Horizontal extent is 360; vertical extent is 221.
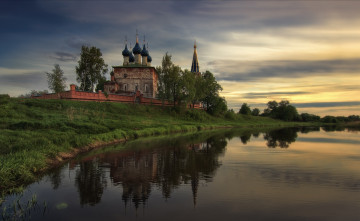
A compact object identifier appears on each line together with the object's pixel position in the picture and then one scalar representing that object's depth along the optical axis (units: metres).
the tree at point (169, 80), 50.72
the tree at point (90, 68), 51.72
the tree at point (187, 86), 50.84
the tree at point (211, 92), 65.06
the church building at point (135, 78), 57.91
